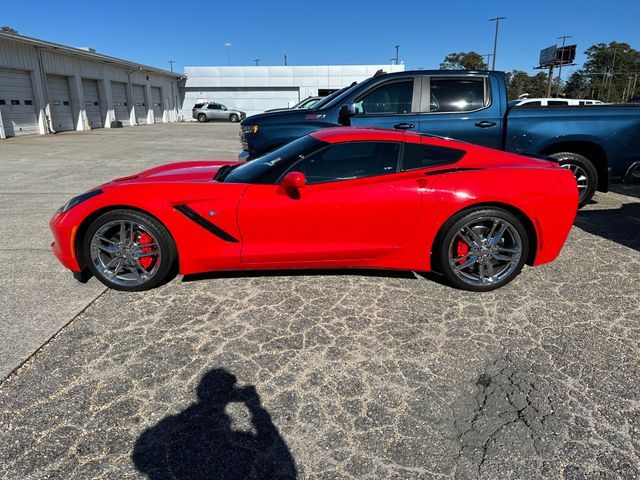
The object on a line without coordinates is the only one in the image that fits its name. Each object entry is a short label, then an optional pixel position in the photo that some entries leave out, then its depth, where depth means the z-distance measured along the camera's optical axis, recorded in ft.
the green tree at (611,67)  275.18
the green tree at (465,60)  269.64
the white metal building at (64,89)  64.34
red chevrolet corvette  11.53
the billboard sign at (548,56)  171.17
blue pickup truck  19.45
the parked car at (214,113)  129.29
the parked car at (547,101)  41.14
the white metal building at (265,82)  153.69
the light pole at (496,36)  172.35
